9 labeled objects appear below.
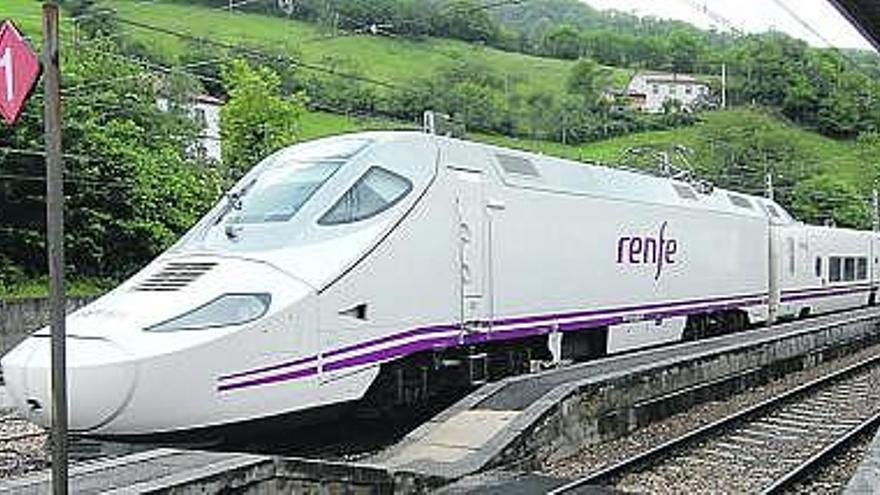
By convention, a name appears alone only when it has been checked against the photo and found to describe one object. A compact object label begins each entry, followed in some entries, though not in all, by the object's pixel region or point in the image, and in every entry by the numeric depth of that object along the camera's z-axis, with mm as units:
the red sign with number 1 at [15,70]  4930
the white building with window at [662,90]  85125
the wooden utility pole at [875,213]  50594
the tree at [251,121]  37562
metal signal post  4914
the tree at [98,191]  28078
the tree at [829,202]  63500
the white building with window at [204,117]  42609
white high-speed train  8516
